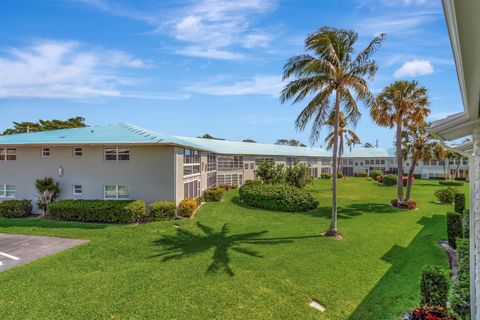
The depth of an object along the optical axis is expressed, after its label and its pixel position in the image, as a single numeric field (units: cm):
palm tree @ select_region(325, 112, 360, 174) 3935
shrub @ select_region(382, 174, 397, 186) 4134
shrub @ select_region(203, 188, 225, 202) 2564
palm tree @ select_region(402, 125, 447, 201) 2369
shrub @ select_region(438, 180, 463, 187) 4081
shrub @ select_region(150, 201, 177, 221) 1780
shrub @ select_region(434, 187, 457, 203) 2566
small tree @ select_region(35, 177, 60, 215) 1886
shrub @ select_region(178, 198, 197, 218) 1864
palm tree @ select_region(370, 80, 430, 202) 2250
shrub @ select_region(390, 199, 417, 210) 2316
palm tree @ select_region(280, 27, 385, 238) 1394
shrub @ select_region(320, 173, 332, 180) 5431
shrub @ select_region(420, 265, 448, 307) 658
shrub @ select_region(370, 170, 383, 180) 5103
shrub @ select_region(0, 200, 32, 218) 1855
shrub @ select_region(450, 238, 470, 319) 597
